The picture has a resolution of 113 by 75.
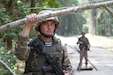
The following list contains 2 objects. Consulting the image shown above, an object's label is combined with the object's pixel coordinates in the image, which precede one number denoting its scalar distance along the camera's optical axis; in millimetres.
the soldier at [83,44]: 15609
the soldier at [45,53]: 3412
